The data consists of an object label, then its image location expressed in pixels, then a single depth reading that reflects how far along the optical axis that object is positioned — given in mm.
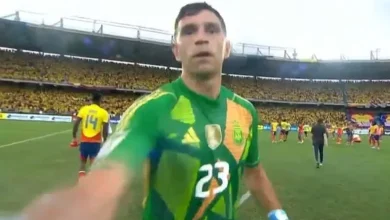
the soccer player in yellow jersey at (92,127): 10906
